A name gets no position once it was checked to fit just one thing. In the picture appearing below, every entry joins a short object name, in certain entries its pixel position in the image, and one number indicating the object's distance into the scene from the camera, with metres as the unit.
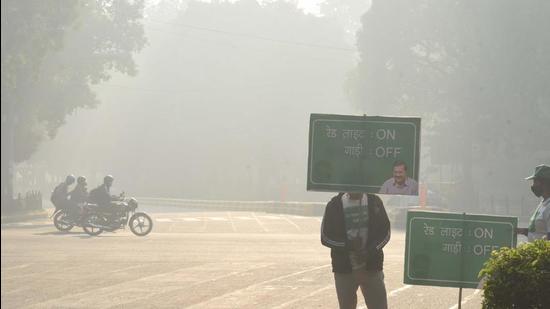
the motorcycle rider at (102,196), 33.62
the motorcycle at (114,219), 33.53
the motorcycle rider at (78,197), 34.66
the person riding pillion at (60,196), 35.56
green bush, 7.67
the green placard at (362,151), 10.31
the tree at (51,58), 48.41
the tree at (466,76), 60.81
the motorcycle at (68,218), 34.28
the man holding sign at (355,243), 9.47
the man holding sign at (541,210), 10.62
